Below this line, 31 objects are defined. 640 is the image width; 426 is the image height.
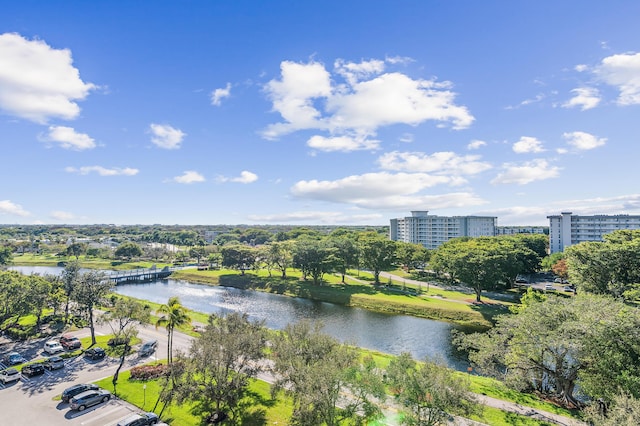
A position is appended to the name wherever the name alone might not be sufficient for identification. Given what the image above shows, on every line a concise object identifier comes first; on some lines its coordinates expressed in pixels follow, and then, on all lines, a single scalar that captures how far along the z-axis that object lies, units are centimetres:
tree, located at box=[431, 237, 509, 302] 6062
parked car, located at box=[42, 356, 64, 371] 3073
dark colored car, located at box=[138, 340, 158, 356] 3375
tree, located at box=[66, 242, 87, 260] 13725
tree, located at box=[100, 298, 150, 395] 3089
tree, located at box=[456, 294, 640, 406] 2167
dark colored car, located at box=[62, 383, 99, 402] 2497
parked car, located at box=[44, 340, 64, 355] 3431
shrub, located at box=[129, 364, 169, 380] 2859
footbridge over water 9815
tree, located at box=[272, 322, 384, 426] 1712
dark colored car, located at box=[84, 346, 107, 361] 3309
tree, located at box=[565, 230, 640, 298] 4547
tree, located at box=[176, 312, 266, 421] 2091
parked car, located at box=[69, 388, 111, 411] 2384
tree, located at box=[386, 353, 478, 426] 1686
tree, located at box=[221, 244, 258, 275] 9225
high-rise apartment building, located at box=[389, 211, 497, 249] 13480
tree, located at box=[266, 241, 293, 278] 8562
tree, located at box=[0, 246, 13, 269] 10394
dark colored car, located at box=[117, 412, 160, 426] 2158
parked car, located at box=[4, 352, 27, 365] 3184
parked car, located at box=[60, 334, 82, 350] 3544
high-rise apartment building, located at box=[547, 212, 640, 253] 10262
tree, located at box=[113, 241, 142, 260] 13200
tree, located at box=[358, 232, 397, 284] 7775
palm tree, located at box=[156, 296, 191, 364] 3020
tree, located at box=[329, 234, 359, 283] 7899
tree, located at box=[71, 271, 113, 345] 3616
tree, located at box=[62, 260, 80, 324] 4403
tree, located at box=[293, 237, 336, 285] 7669
